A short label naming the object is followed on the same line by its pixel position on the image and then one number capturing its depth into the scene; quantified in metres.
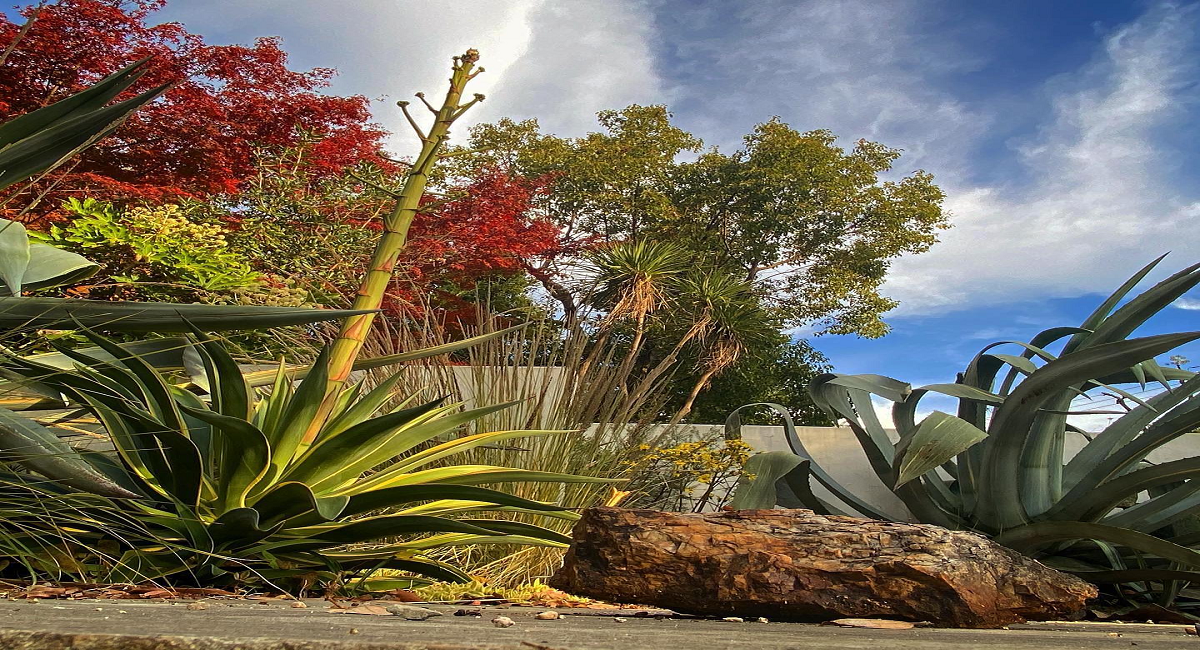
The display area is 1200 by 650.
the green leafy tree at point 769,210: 15.95
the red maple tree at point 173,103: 8.62
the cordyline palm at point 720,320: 11.10
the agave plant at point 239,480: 2.29
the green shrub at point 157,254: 6.98
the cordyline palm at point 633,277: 11.11
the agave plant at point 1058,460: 3.46
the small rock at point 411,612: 1.42
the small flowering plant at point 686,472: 5.42
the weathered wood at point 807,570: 1.88
